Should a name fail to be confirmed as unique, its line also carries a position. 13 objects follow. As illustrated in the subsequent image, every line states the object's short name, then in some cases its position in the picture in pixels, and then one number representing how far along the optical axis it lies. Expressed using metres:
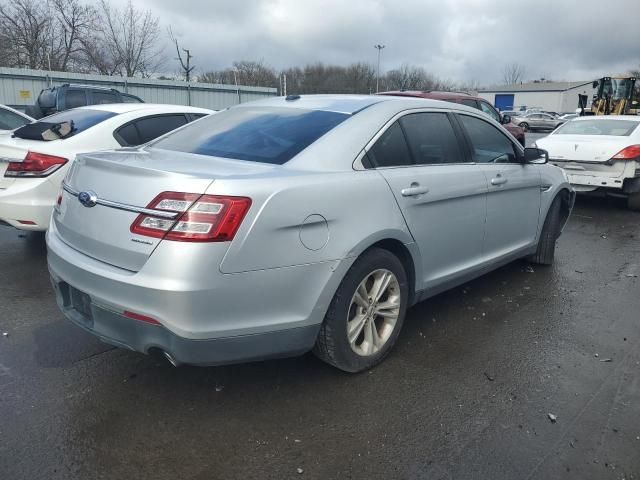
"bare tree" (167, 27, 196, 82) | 39.28
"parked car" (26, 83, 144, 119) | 12.88
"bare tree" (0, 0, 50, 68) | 30.17
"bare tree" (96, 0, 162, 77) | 32.94
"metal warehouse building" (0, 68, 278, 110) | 18.48
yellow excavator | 20.67
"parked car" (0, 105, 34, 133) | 8.16
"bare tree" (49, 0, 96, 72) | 31.92
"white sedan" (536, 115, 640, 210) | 8.06
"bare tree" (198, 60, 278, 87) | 46.67
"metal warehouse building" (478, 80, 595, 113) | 87.06
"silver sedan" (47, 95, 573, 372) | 2.38
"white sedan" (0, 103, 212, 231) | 4.75
